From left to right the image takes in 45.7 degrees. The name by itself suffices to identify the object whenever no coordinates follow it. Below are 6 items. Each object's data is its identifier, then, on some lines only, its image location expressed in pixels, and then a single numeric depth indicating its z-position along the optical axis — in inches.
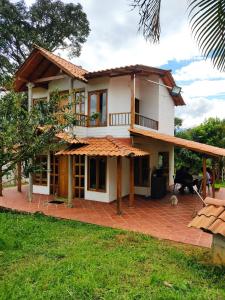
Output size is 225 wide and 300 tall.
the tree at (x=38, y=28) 968.3
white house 485.1
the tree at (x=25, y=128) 283.1
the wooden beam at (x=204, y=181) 441.6
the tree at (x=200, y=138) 778.8
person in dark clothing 598.2
